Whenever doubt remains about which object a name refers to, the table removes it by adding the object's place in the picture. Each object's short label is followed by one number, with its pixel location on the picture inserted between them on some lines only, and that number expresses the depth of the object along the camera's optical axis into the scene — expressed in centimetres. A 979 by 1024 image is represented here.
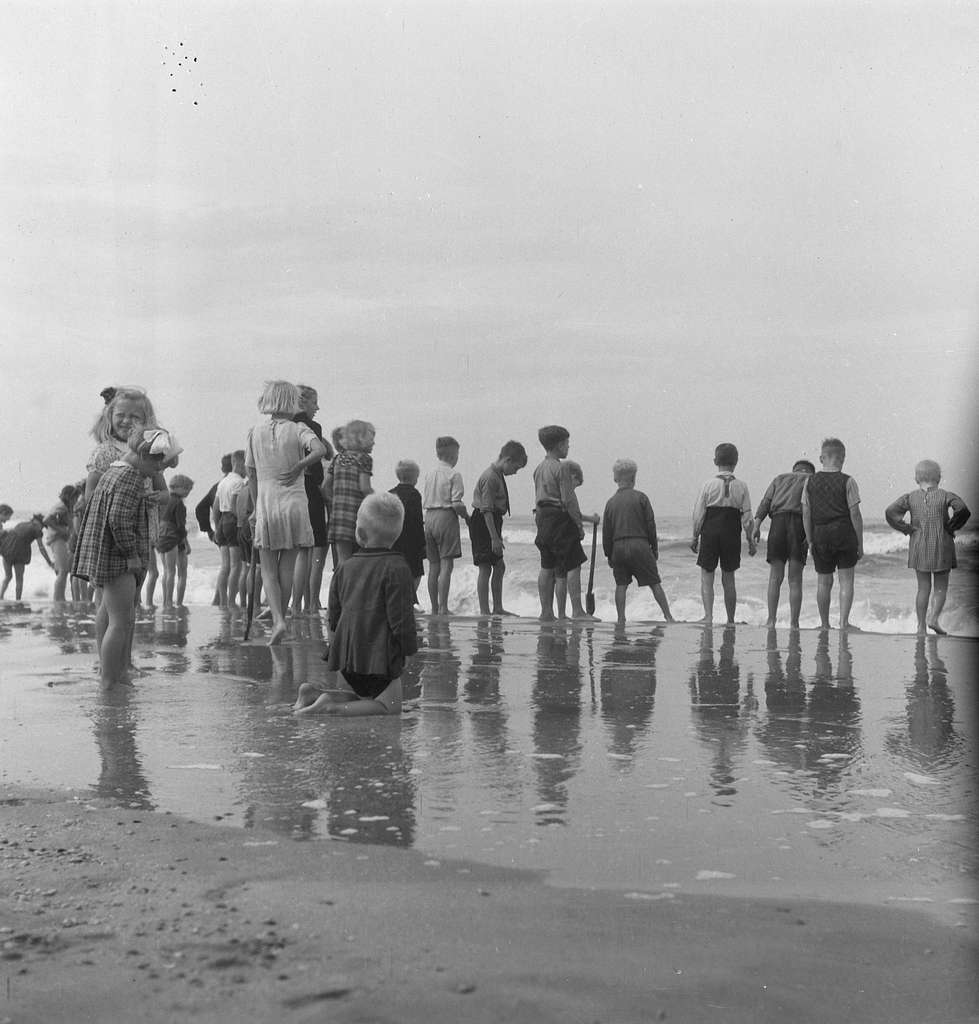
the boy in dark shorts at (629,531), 1355
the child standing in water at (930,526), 1264
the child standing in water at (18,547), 2184
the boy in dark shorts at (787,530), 1298
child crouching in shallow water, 659
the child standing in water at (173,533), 1634
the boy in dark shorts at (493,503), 1384
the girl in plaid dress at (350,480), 1147
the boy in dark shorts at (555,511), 1320
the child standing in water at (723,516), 1305
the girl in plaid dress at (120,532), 743
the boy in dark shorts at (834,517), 1254
